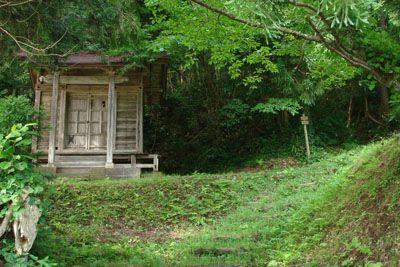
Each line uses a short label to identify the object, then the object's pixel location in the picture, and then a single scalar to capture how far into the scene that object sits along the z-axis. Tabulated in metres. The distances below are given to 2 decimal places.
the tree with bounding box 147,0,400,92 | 4.25
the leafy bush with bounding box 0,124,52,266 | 4.47
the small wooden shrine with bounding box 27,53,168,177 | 13.30
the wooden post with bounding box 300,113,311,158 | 15.13
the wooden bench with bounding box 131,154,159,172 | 13.66
